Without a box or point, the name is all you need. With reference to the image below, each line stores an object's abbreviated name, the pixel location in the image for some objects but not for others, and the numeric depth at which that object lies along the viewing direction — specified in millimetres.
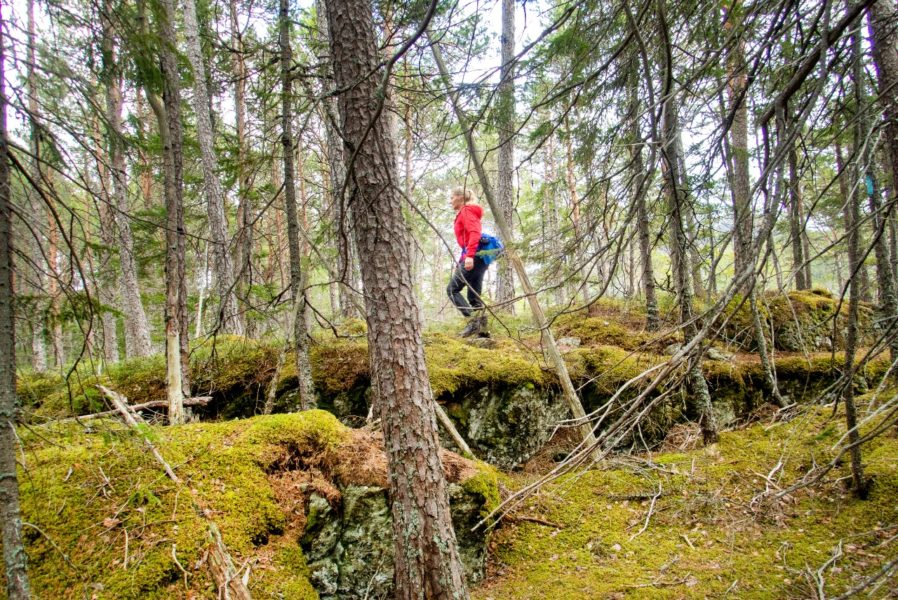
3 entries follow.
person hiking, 5379
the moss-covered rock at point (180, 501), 2387
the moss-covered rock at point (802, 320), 6555
